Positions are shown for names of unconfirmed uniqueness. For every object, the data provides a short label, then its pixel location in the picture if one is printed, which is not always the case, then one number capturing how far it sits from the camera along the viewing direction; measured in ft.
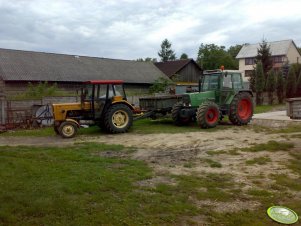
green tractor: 41.39
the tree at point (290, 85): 89.31
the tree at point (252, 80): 88.59
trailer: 43.04
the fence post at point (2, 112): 45.15
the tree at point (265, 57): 106.72
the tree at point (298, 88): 91.56
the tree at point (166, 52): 241.91
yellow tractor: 35.83
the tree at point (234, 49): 250.91
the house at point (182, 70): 115.95
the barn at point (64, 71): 77.54
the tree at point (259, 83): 83.84
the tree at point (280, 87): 86.84
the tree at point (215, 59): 187.77
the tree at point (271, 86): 84.96
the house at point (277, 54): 166.03
